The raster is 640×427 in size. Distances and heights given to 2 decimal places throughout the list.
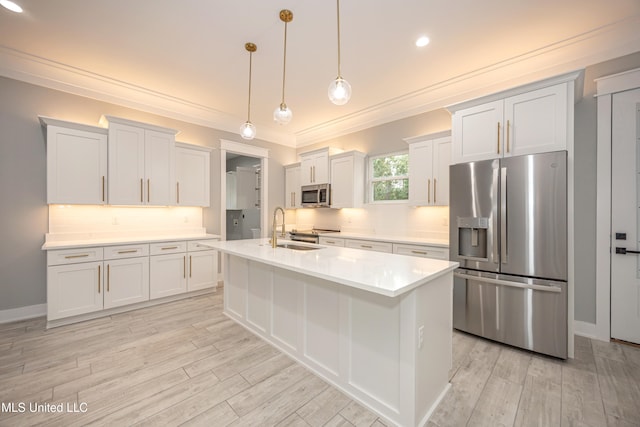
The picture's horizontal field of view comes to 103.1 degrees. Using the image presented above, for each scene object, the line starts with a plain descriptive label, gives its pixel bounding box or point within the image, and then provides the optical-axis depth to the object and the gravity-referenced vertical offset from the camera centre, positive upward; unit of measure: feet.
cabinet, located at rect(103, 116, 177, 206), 11.04 +2.19
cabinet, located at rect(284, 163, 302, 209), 18.10 +1.85
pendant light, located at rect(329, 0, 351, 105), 6.30 +3.03
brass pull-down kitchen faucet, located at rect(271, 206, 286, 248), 8.89 -1.01
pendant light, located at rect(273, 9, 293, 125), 7.58 +3.15
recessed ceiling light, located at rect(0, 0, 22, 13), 7.22 +5.92
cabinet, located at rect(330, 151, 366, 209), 14.88 +1.95
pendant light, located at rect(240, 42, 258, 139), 9.10 +3.03
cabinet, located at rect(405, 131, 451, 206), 11.11 +1.99
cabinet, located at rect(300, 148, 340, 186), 16.05 +3.00
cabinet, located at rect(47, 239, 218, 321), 9.38 -2.72
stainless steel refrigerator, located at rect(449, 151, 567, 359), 7.35 -1.16
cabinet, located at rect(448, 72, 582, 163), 7.43 +2.98
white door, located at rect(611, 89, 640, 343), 7.90 -0.05
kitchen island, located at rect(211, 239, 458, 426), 4.89 -2.58
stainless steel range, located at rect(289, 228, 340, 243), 15.31 -1.44
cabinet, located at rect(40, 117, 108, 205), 9.90 +1.95
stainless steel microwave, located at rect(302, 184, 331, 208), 15.87 +1.05
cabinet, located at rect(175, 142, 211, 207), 13.34 +1.98
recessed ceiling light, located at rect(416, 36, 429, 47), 8.61 +5.91
